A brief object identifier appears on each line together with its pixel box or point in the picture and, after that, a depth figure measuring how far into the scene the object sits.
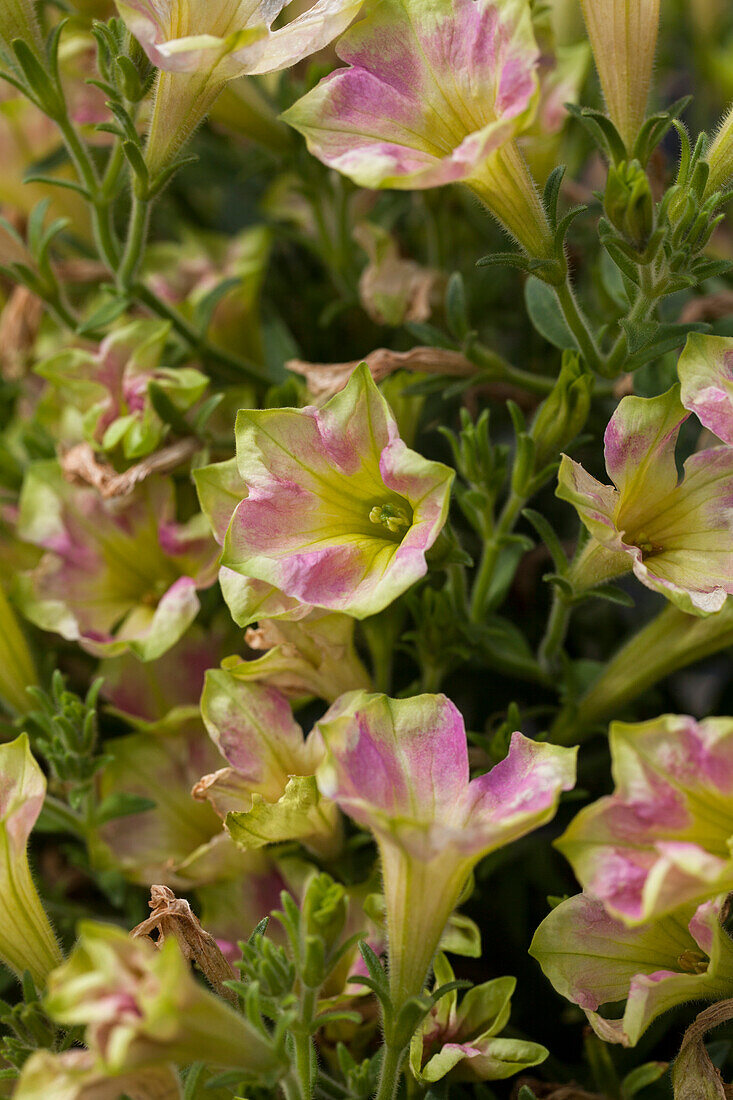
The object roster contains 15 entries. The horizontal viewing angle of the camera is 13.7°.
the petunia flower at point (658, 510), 0.62
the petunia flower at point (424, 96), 0.63
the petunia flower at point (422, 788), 0.60
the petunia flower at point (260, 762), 0.64
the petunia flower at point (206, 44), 0.62
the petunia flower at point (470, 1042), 0.62
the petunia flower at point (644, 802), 0.59
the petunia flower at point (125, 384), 0.70
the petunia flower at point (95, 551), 0.71
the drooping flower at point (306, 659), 0.65
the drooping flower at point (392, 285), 0.74
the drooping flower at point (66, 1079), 0.57
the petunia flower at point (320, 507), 0.62
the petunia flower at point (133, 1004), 0.56
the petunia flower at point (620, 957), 0.61
